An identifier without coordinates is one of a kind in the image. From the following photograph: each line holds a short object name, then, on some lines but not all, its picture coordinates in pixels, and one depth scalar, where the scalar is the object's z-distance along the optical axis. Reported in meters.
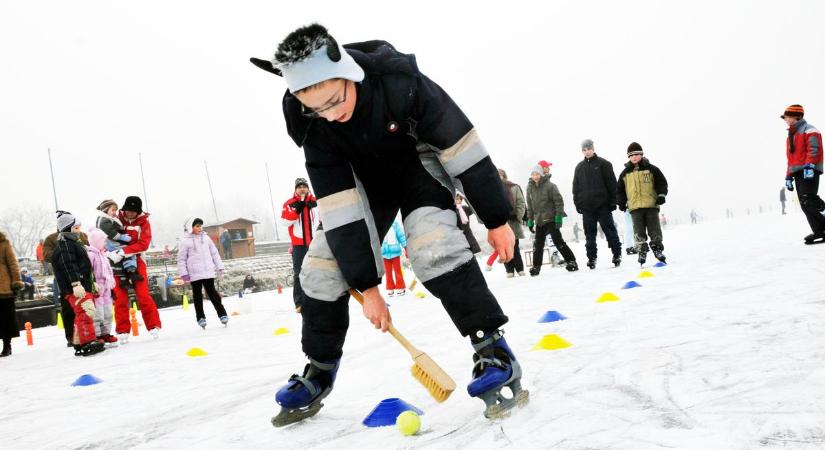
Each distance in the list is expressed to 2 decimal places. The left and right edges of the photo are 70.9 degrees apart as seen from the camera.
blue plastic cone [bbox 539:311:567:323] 4.20
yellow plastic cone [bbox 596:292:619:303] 4.87
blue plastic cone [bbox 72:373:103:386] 4.05
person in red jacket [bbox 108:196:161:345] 6.93
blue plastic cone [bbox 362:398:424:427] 2.16
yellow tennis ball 1.96
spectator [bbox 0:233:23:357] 7.16
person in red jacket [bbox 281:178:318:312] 7.89
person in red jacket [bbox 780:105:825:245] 7.35
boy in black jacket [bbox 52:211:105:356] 6.21
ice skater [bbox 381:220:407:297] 8.57
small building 36.00
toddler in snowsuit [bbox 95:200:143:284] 6.89
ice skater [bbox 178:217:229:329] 7.69
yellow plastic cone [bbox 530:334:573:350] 3.12
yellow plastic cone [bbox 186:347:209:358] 5.09
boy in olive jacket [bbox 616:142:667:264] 7.77
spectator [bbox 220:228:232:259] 31.70
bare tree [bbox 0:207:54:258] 74.39
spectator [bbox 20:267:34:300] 16.25
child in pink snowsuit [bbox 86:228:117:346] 6.75
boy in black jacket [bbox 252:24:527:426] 2.07
